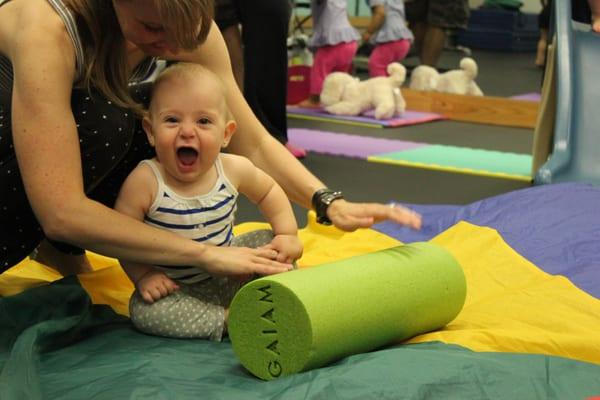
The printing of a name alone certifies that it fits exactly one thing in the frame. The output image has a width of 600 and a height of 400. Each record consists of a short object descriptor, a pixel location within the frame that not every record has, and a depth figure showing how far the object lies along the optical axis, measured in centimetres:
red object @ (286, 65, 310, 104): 505
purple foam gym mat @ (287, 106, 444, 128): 459
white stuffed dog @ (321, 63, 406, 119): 462
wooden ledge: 463
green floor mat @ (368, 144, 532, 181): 347
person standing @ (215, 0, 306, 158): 331
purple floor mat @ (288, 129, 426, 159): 383
